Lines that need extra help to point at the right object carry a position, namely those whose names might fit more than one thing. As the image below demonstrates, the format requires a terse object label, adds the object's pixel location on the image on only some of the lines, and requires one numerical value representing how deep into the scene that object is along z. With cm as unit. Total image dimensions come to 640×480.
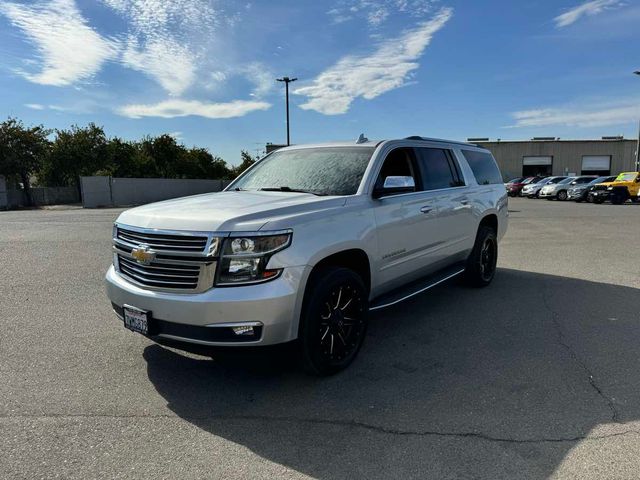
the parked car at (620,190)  2805
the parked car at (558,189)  3366
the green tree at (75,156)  4028
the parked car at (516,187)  4106
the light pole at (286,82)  3581
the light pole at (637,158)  3640
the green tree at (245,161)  5831
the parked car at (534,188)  3716
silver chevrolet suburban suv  333
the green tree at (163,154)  5025
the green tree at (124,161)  4504
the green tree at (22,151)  3800
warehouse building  5653
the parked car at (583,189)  3072
